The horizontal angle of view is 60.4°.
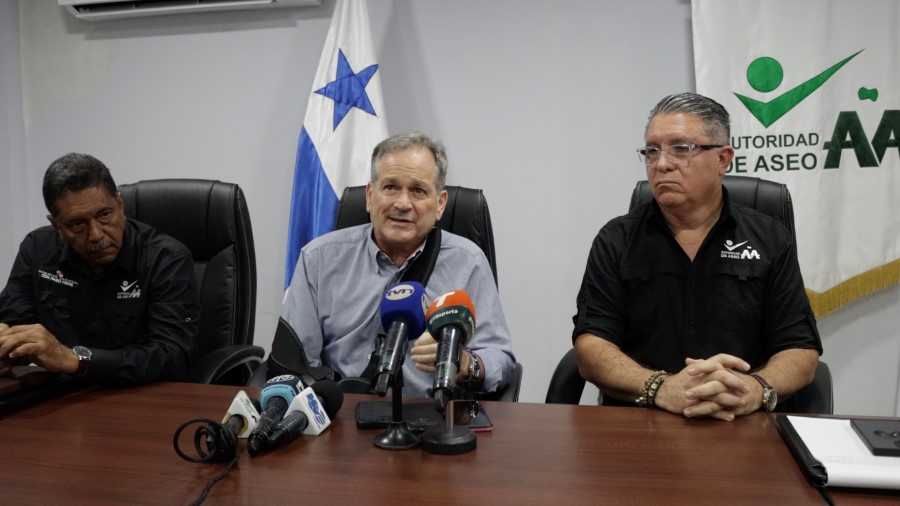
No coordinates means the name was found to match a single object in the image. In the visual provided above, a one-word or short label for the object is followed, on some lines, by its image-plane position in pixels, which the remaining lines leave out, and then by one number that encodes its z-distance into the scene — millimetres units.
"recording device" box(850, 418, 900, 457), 1329
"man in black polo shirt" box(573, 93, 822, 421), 2115
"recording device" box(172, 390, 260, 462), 1383
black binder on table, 1266
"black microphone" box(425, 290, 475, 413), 1314
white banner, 3025
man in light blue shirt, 2186
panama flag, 3301
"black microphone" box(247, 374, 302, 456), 1525
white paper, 1240
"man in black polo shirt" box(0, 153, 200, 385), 2203
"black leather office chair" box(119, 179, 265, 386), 2588
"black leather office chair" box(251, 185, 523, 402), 2426
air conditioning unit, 3484
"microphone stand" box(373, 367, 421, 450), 1447
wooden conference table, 1244
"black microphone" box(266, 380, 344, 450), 1459
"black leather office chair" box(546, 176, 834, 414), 1983
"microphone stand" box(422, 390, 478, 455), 1417
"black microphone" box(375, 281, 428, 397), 1346
